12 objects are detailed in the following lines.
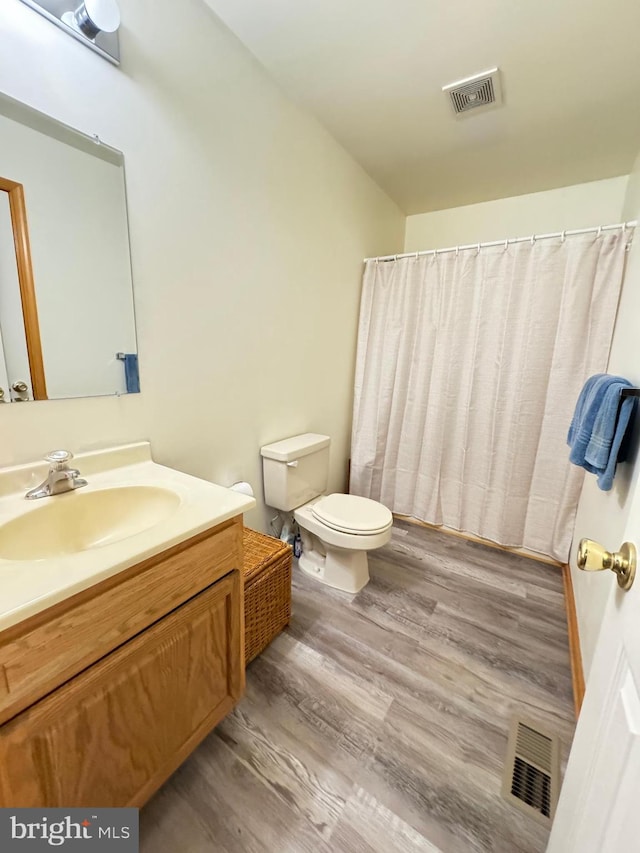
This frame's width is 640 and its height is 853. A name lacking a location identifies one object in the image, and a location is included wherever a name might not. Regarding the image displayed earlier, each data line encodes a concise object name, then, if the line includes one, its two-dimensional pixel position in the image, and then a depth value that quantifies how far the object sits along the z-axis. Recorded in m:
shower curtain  1.87
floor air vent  0.96
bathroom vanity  0.58
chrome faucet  0.93
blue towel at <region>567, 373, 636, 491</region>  1.15
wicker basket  1.29
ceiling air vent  1.47
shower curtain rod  1.73
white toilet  1.64
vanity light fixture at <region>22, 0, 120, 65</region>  0.89
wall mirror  0.91
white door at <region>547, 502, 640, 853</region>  0.40
